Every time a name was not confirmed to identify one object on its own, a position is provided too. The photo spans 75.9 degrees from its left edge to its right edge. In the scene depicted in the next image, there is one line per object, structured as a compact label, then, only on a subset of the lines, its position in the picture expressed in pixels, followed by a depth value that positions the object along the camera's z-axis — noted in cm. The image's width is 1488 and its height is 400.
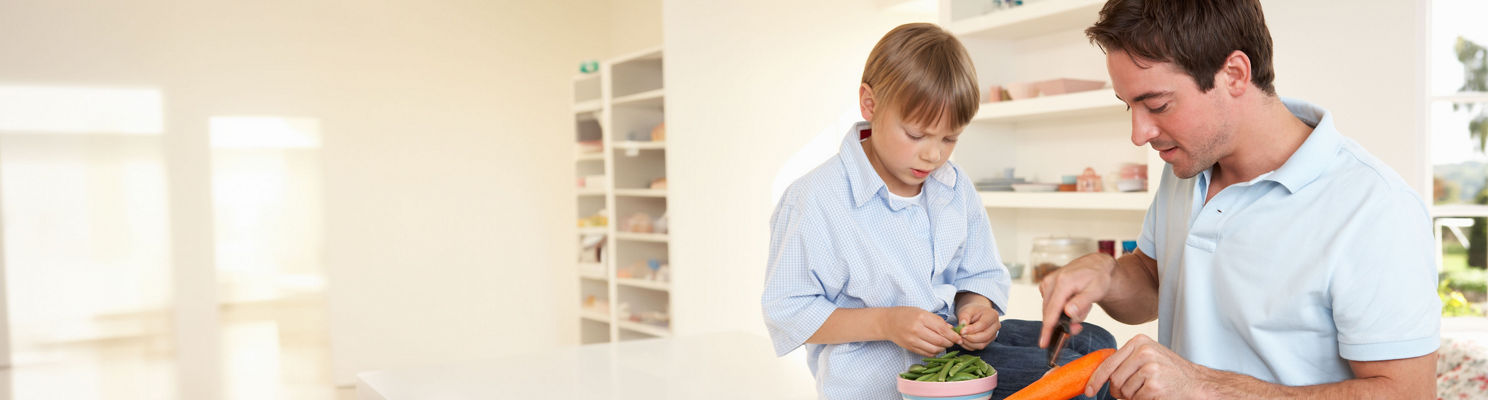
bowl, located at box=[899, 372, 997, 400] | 113
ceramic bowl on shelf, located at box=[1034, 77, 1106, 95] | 322
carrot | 111
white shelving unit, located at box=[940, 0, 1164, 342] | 325
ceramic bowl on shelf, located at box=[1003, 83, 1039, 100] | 339
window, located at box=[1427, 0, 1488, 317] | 281
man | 108
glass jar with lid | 333
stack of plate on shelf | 358
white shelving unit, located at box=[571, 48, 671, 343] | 502
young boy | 143
